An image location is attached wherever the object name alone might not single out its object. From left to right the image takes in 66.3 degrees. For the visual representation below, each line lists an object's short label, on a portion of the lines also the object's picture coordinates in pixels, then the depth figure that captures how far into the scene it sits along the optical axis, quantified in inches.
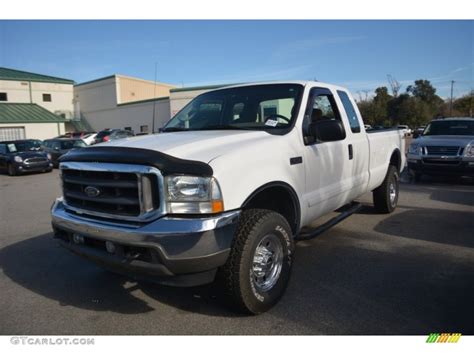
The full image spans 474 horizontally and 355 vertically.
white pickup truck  103.1
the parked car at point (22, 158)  629.0
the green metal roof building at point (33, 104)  1413.6
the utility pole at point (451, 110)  2233.0
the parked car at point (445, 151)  354.3
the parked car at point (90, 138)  943.0
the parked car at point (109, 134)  973.4
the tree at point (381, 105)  1795.8
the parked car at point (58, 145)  741.9
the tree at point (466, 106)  1811.6
